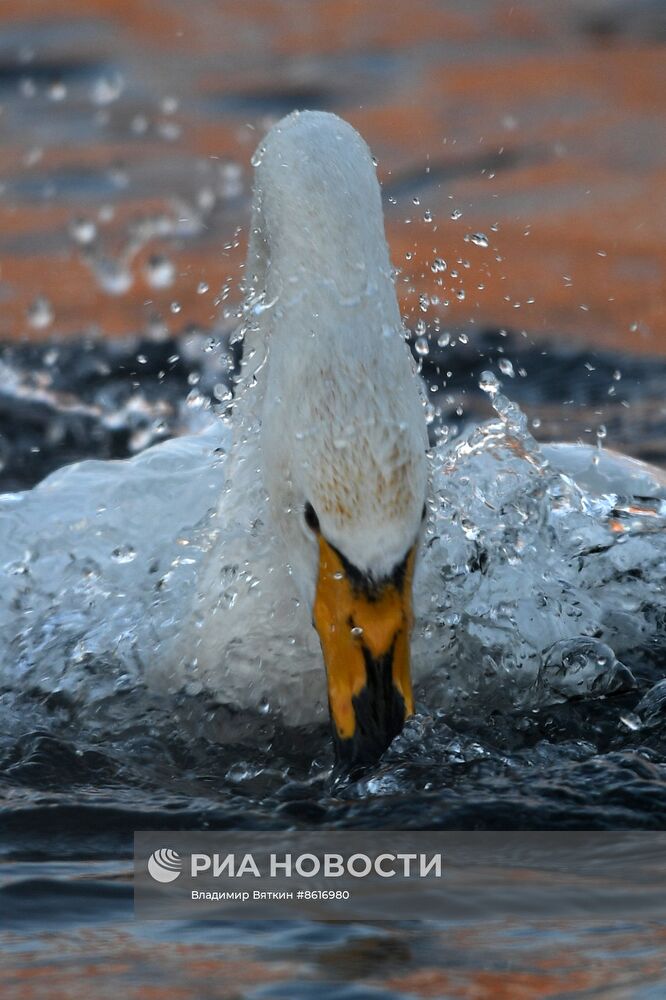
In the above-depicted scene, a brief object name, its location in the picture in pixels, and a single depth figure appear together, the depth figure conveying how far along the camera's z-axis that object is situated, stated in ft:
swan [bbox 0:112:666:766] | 27.30
